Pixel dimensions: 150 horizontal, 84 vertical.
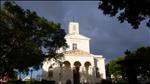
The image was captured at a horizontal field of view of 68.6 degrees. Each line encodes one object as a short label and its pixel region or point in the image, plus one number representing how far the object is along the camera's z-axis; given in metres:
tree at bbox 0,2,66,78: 12.15
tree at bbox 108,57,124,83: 23.31
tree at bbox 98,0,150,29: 5.44
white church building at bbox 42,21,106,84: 19.44
